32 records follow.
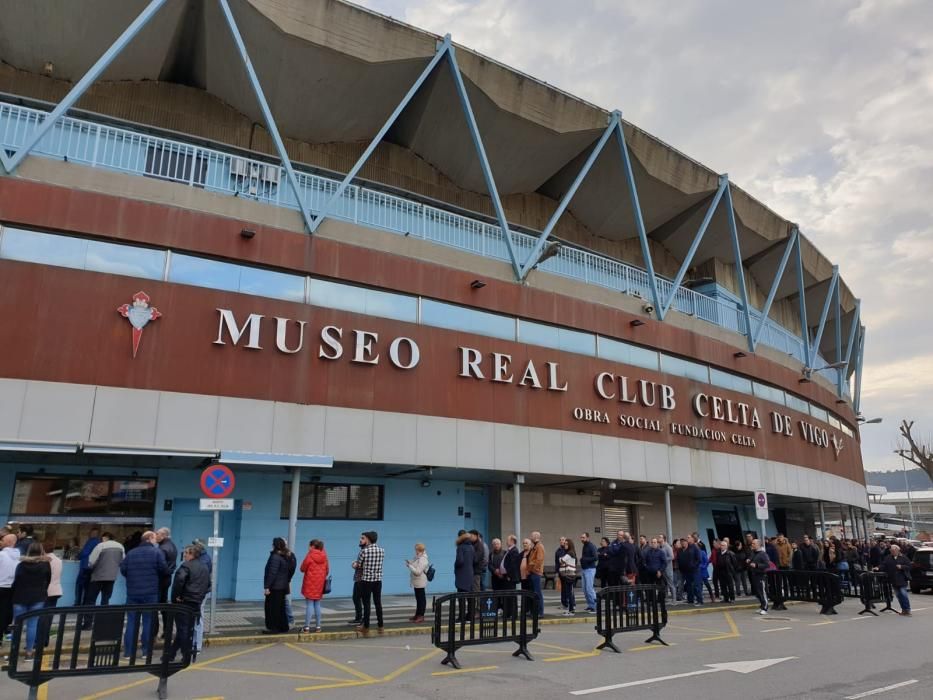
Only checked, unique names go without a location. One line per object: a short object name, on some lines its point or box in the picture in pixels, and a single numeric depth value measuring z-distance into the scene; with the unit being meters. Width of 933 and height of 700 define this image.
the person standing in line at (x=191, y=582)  8.64
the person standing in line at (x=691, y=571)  16.12
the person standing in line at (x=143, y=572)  8.66
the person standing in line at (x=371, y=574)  10.98
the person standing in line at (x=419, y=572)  11.54
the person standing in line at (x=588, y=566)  13.77
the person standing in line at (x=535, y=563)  12.70
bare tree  47.19
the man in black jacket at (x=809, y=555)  17.80
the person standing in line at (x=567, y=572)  13.58
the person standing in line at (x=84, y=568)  11.21
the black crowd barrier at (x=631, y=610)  9.80
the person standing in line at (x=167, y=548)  9.95
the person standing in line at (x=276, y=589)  10.40
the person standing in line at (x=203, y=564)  8.80
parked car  21.59
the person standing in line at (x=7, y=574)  8.98
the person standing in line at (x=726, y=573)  16.88
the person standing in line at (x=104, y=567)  10.03
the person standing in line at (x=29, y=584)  8.72
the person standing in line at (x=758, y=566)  15.16
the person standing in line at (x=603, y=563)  14.96
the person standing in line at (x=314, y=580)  10.64
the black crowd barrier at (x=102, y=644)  6.13
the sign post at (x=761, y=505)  17.70
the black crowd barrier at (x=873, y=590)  15.07
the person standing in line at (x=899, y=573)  14.74
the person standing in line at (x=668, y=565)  15.12
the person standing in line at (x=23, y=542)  10.26
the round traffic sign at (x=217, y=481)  10.29
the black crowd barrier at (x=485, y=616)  8.31
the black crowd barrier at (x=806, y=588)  14.76
